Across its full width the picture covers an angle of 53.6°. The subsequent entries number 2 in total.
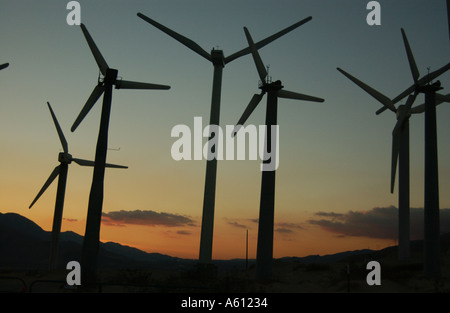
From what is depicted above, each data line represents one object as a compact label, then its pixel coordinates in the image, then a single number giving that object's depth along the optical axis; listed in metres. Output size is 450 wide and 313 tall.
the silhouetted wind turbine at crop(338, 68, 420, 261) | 55.74
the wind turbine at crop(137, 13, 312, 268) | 54.12
